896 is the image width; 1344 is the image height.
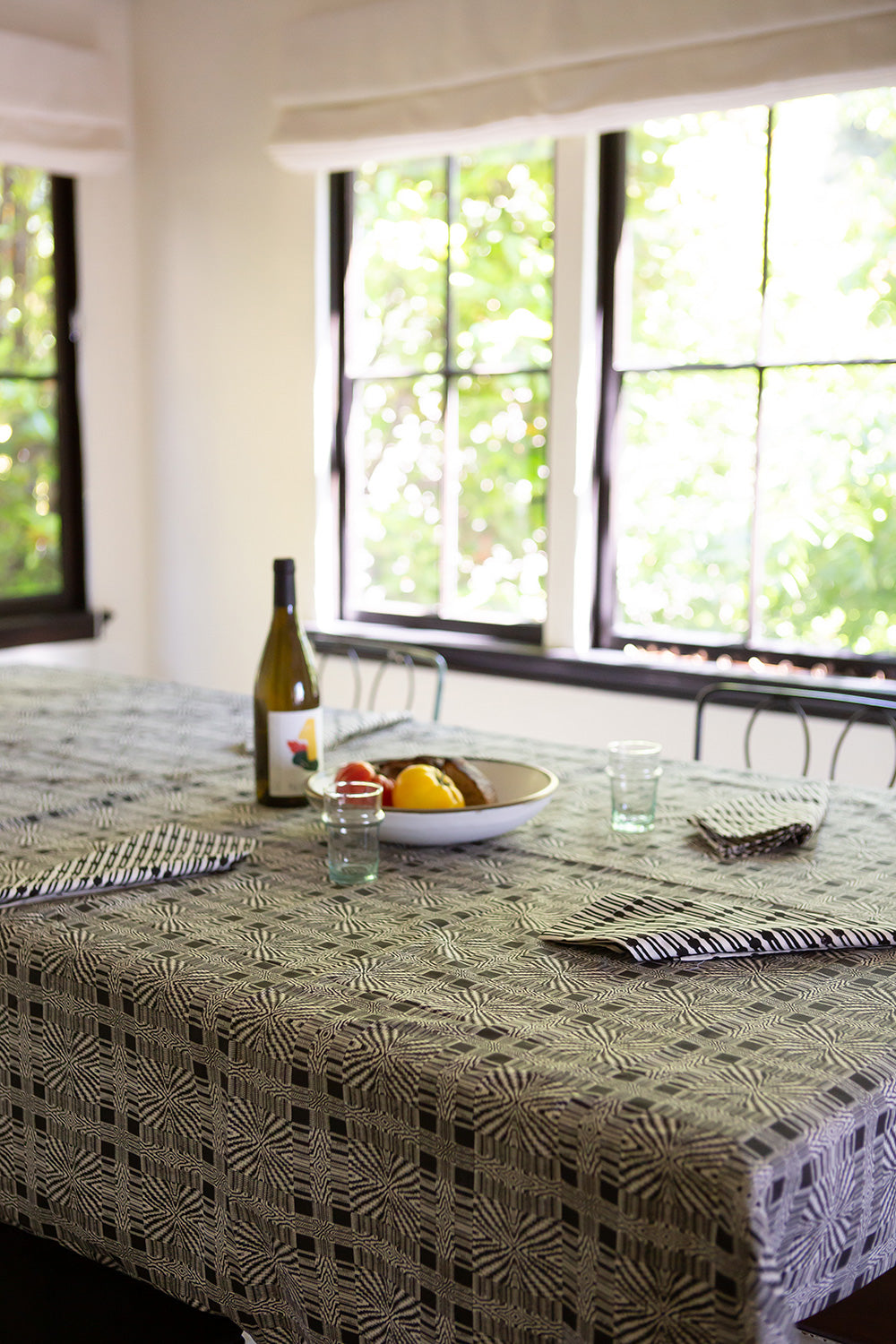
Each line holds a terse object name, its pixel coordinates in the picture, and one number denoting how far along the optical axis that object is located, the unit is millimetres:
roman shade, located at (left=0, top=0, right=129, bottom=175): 3951
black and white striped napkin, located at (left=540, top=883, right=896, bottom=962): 1180
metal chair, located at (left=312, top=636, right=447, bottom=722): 3156
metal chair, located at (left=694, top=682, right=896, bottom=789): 2176
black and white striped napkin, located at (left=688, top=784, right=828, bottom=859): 1529
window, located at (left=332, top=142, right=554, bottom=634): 3670
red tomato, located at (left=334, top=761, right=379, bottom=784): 1575
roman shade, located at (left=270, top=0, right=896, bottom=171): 2928
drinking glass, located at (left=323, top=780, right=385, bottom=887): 1408
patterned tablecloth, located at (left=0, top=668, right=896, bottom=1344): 872
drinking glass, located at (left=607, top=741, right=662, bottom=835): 1609
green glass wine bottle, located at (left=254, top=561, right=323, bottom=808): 1742
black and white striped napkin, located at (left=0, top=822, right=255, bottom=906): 1362
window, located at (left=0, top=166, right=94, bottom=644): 4203
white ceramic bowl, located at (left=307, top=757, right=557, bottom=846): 1508
